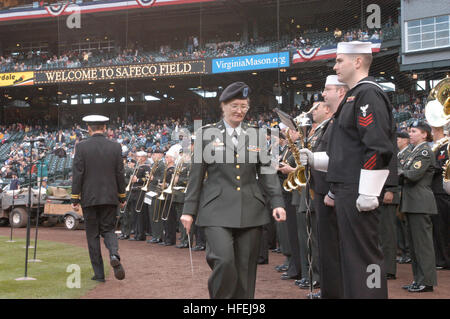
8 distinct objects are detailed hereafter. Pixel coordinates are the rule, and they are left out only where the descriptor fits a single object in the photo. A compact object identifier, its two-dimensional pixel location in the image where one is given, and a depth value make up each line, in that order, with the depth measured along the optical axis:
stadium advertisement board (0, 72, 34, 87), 38.78
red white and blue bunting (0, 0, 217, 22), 36.81
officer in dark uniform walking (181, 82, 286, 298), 4.49
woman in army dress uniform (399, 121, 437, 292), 6.74
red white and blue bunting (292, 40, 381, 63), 28.19
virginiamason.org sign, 30.39
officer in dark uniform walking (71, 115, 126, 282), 7.62
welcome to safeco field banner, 34.56
